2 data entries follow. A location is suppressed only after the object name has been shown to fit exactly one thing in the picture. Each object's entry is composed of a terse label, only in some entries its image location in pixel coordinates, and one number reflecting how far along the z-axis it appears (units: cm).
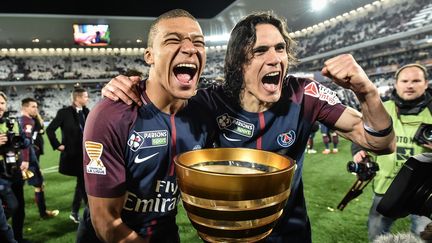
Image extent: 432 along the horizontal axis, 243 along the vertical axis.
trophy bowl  64
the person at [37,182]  525
